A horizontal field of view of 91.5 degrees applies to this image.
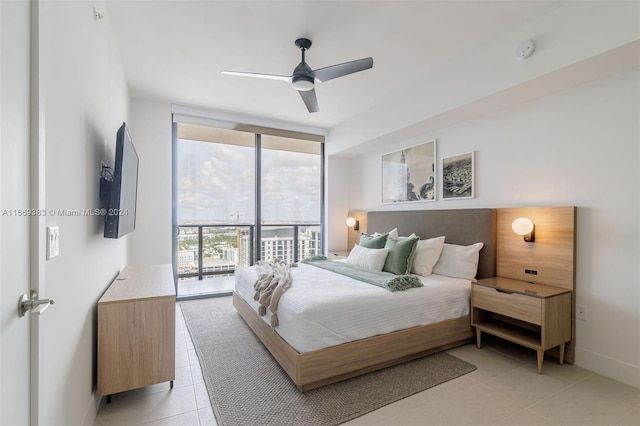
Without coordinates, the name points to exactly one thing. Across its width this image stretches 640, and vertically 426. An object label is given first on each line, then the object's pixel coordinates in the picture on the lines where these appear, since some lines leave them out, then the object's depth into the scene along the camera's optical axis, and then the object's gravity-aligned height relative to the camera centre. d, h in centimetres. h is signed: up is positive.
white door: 87 +0
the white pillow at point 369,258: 355 -55
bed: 224 -93
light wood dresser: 196 -84
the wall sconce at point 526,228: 284 -15
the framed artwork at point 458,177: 357 +42
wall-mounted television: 206 +14
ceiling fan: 255 +118
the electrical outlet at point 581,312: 260 -83
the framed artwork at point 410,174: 408 +53
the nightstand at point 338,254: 512 -74
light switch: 120 -13
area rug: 198 -130
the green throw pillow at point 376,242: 396 -39
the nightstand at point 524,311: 244 -83
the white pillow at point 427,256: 342 -49
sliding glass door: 474 +15
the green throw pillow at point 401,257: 337 -50
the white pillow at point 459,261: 324 -53
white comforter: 226 -78
